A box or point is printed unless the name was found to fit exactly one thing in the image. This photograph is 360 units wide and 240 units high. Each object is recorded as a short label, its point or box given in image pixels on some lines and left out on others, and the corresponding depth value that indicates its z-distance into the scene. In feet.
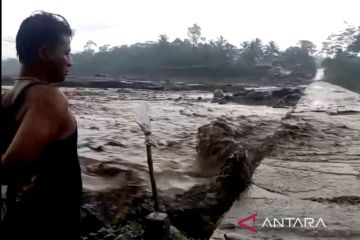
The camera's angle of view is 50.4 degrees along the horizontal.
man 4.14
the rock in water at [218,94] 63.26
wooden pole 8.31
